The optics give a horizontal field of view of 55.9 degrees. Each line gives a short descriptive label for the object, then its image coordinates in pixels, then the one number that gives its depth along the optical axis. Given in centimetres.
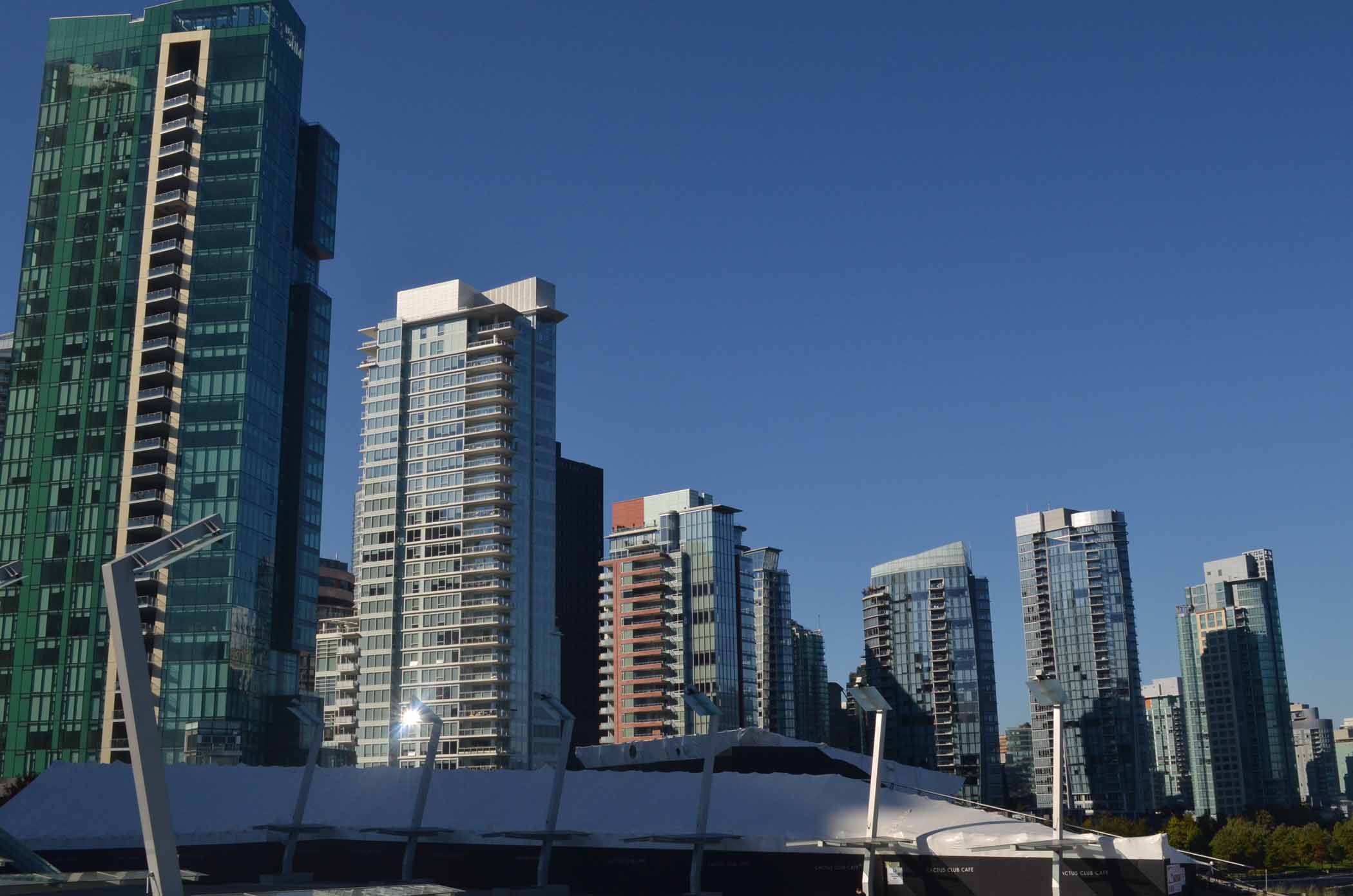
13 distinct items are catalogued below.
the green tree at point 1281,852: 13125
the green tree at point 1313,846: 13275
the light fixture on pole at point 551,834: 4722
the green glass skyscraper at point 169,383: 11175
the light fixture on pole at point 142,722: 2134
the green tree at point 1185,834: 14300
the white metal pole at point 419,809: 4966
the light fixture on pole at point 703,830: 4431
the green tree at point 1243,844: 13100
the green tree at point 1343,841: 13038
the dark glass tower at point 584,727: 19450
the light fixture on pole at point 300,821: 5203
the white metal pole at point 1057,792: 3847
